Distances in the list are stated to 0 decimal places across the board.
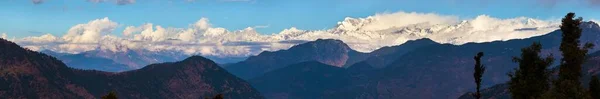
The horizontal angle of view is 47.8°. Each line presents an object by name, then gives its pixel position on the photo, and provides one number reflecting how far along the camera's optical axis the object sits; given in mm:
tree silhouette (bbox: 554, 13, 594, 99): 129250
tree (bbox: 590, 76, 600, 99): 150500
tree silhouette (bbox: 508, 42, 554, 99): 130250
